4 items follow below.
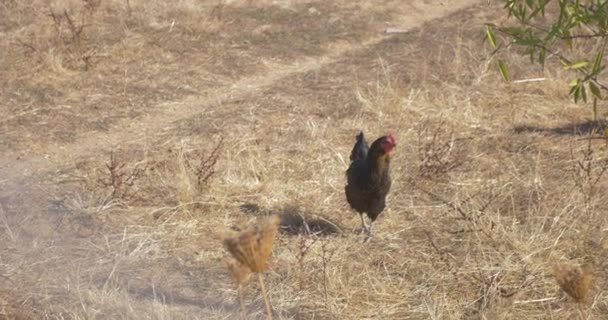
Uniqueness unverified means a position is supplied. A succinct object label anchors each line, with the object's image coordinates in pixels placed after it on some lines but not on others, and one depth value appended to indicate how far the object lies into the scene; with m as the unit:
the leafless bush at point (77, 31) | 18.11
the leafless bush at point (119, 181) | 11.45
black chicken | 10.03
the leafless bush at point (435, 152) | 12.15
